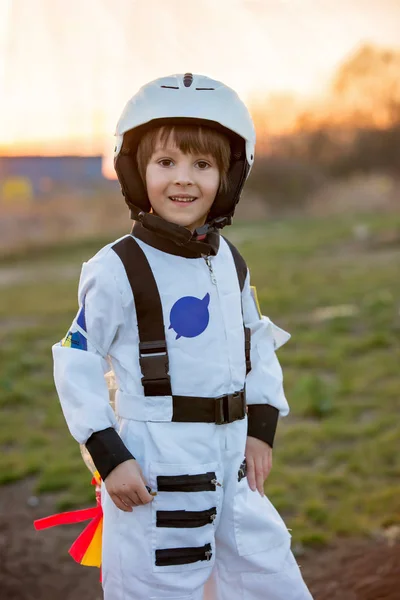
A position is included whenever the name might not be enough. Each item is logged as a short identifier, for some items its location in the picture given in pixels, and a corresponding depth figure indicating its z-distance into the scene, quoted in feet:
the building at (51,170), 53.47
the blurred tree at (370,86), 67.77
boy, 7.16
